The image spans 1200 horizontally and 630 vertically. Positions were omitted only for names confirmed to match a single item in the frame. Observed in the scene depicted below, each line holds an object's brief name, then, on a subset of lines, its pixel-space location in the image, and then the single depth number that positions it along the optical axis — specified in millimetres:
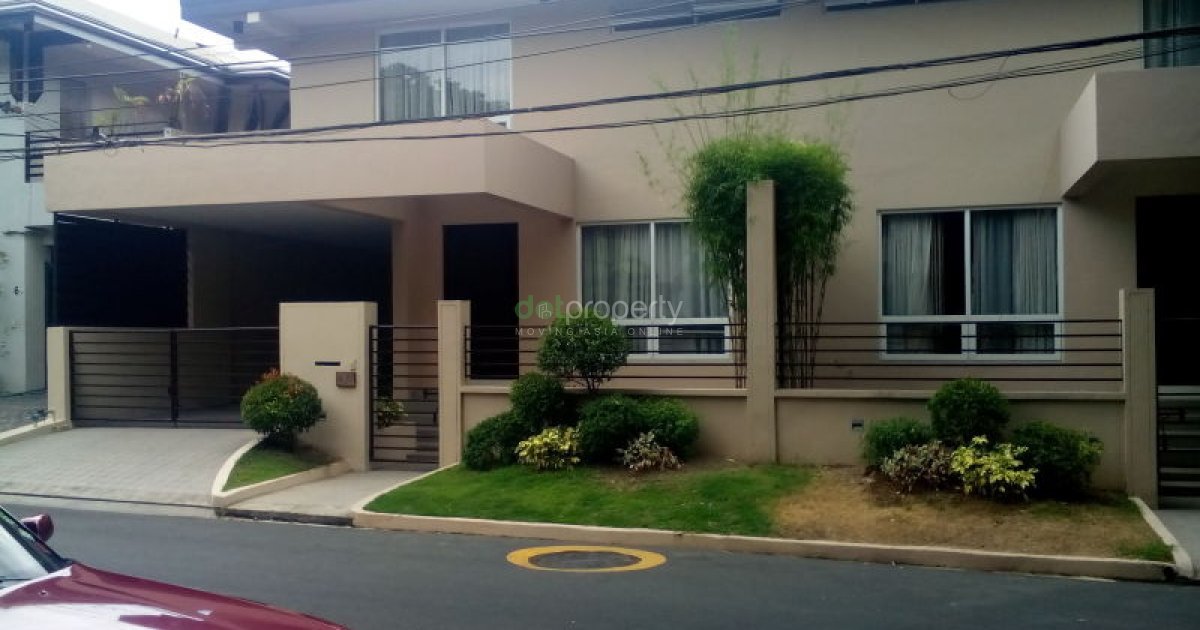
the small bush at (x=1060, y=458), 11047
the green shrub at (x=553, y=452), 12961
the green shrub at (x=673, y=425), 12727
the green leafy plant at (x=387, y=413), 15352
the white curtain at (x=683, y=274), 16062
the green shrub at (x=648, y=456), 12570
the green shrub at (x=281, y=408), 14461
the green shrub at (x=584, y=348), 13258
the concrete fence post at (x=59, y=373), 17109
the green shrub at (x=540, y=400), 13422
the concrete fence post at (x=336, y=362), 15062
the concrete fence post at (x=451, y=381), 14375
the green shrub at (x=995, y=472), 10867
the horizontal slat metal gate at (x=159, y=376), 17375
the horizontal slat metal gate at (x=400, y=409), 15195
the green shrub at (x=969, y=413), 11578
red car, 3787
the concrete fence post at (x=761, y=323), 12930
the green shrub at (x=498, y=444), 13477
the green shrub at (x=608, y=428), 12812
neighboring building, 21875
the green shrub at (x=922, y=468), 11289
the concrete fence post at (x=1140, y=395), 11492
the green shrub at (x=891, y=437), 11750
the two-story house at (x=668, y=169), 14711
